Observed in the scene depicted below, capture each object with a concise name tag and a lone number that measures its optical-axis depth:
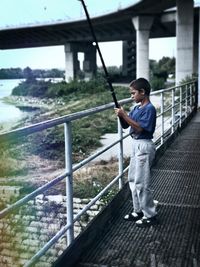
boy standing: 2.71
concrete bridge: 18.42
